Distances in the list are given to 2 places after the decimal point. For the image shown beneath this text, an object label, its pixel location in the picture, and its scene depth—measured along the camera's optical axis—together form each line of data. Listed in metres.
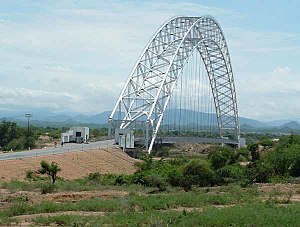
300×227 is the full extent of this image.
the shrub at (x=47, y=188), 34.38
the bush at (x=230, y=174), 41.41
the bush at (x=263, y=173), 41.78
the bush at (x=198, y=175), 40.78
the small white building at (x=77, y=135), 80.49
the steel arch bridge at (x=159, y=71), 78.88
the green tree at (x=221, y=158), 48.94
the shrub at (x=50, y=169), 42.42
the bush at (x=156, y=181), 39.14
